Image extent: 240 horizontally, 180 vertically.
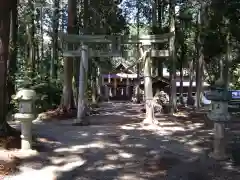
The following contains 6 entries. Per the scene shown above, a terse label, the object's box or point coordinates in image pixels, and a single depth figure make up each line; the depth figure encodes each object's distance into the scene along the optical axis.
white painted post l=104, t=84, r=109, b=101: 23.24
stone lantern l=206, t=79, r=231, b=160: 4.54
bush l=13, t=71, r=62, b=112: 10.87
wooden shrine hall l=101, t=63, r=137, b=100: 24.56
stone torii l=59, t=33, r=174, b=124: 8.04
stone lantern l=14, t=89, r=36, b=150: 4.63
